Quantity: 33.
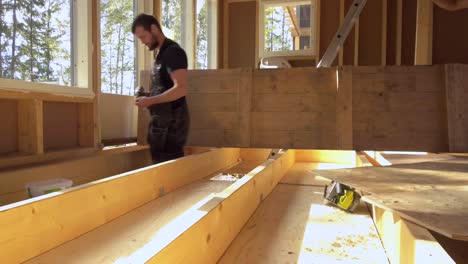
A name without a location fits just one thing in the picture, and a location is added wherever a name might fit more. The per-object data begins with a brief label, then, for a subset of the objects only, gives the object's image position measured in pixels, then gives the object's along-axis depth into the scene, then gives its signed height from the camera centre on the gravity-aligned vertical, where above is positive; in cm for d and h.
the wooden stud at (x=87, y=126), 269 -3
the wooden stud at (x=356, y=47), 575 +125
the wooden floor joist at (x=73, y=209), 105 -33
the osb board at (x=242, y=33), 620 +159
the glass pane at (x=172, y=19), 433 +135
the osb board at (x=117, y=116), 303 +6
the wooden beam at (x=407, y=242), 82 -32
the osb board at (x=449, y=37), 553 +136
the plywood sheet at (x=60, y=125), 244 -2
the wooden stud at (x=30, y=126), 213 -3
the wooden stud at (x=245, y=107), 292 +13
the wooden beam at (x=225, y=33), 626 +160
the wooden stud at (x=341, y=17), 582 +175
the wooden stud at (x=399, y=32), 561 +146
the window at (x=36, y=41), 217 +55
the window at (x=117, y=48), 318 +71
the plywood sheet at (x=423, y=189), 100 -26
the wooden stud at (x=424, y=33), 295 +77
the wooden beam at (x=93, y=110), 270 +9
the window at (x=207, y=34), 570 +150
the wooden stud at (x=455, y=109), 260 +10
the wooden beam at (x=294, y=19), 642 +203
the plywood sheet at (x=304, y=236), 117 -44
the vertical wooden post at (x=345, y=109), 276 +10
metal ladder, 351 +89
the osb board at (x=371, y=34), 578 +148
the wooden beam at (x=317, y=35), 593 +148
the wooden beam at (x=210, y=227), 80 -30
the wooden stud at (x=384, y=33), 568 +146
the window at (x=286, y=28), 600 +187
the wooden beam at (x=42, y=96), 193 +16
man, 226 +17
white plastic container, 163 -31
